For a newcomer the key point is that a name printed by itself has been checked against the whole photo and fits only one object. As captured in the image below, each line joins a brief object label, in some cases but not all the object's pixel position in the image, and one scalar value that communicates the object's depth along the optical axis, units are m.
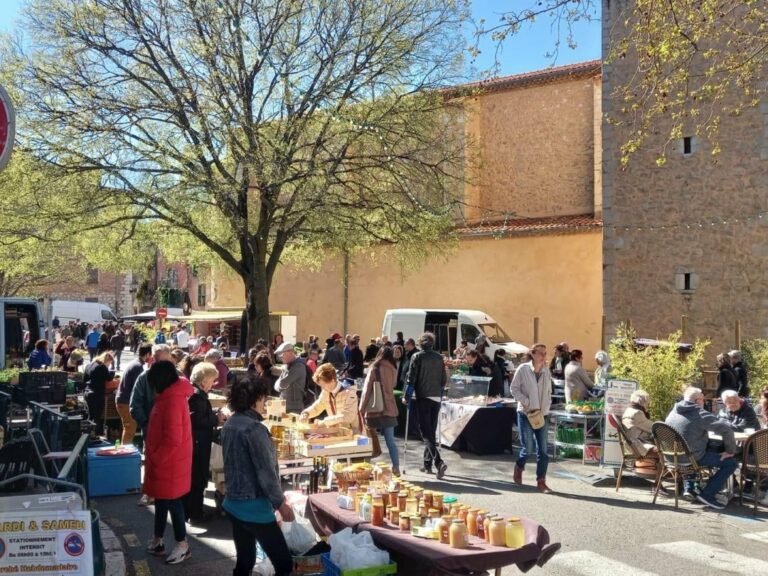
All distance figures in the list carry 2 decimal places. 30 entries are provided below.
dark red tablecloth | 4.29
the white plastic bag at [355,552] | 4.44
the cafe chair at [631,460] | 8.90
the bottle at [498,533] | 4.55
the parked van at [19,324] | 18.61
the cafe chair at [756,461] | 8.09
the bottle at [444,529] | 4.55
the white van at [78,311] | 40.66
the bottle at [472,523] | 4.72
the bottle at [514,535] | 4.52
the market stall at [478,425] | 11.13
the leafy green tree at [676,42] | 7.34
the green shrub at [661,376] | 11.10
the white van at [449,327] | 22.89
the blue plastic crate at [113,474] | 8.30
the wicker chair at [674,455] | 8.23
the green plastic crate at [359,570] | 4.35
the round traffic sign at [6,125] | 4.49
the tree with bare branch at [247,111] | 15.80
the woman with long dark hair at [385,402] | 9.05
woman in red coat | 5.76
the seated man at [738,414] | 9.47
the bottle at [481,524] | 4.71
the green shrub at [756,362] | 14.93
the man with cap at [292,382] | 9.86
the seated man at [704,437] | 8.22
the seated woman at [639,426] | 8.95
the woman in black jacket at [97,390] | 11.09
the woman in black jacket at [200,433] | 6.93
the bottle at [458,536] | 4.47
